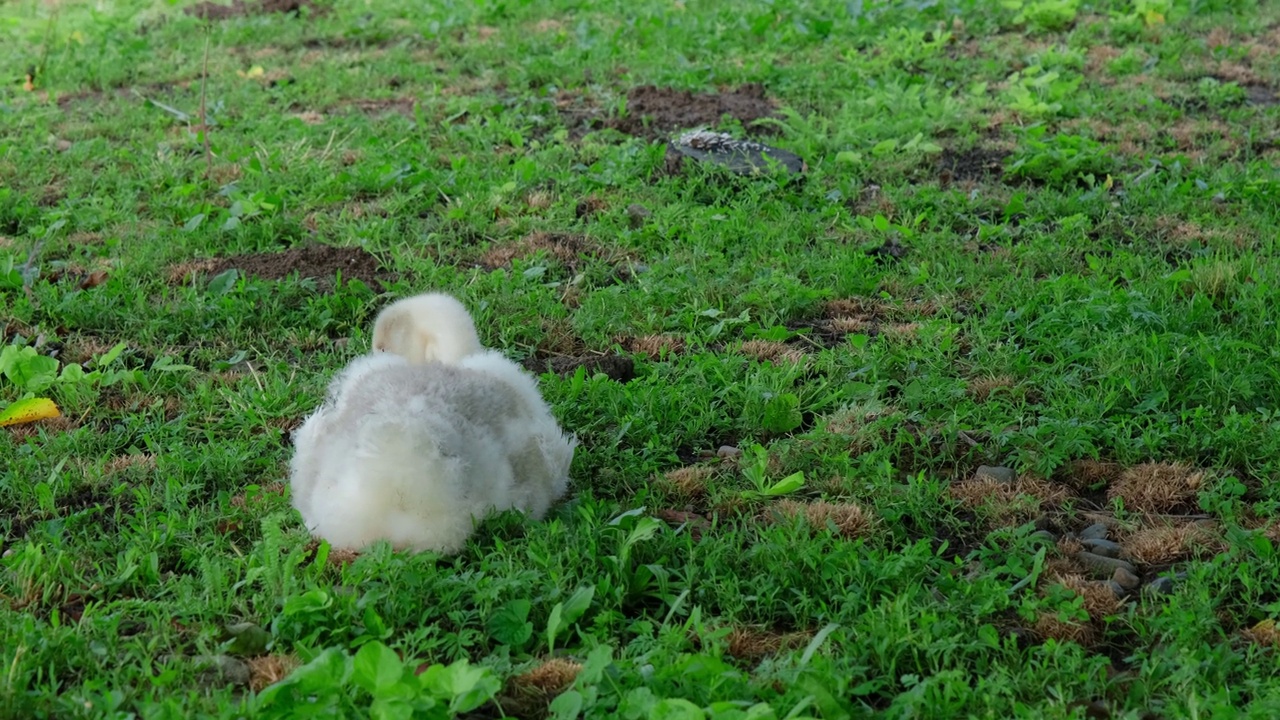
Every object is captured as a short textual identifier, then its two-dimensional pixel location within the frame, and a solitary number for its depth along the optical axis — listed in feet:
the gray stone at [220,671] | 10.51
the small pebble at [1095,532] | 13.00
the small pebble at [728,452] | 14.71
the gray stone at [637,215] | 22.03
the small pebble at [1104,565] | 12.29
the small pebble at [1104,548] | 12.66
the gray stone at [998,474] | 14.07
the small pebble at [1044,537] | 12.60
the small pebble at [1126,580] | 12.01
